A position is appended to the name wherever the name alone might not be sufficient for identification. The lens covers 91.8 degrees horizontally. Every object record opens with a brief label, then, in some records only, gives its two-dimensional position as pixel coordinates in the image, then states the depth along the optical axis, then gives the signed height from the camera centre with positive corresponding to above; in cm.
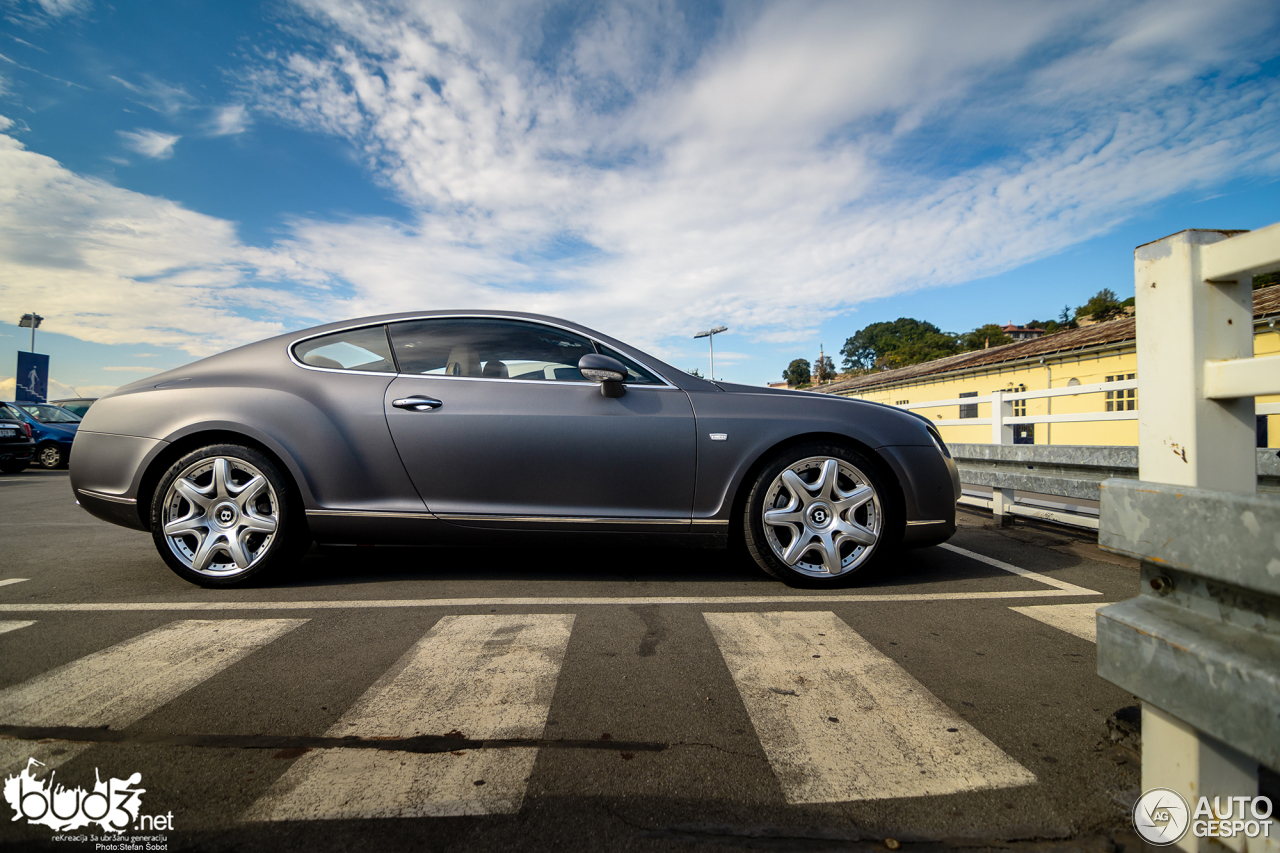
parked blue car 1568 -2
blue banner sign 3912 +373
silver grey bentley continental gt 339 -15
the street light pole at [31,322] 4034 +738
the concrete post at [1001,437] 556 +17
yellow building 1807 +294
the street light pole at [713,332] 3129 +593
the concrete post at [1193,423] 118 +7
